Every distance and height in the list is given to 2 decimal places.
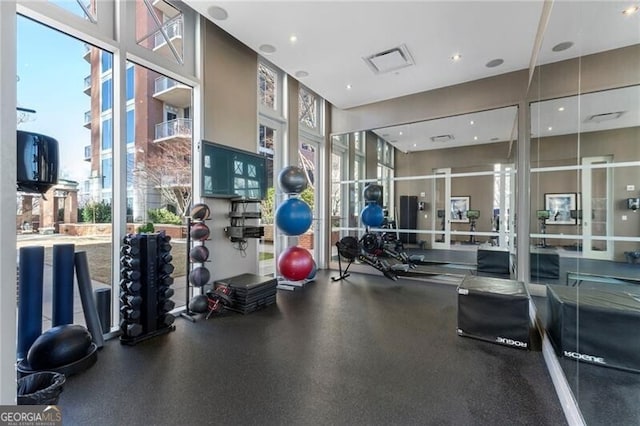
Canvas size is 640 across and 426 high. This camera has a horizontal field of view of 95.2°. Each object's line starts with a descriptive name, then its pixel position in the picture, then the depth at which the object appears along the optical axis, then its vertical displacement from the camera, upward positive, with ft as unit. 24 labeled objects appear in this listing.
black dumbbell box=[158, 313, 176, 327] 11.78 -4.42
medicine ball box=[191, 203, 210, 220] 13.15 -0.06
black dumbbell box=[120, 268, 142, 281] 10.92 -2.41
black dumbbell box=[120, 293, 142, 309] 10.90 -3.38
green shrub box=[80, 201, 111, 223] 11.47 -0.06
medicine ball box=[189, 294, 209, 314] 13.55 -4.37
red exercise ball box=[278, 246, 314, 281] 15.03 -2.74
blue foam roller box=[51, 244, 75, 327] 9.91 -2.54
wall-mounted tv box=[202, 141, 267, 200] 14.64 +2.08
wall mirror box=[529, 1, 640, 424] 7.09 -0.09
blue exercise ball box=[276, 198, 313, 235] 15.10 -0.31
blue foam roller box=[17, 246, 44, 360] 8.96 -2.73
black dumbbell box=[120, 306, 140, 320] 10.85 -3.83
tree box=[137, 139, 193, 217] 13.52 +1.88
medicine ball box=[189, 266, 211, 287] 13.44 -3.06
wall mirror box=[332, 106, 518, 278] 20.75 +2.06
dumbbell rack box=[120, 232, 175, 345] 10.91 -2.98
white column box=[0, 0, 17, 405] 2.69 +0.08
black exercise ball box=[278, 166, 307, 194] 15.78 +1.68
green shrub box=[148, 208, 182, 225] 13.47 -0.30
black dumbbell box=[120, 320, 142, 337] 10.66 -4.34
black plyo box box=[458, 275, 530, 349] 10.52 -3.79
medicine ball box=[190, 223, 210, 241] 13.11 -0.96
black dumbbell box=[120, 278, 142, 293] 10.92 -2.83
